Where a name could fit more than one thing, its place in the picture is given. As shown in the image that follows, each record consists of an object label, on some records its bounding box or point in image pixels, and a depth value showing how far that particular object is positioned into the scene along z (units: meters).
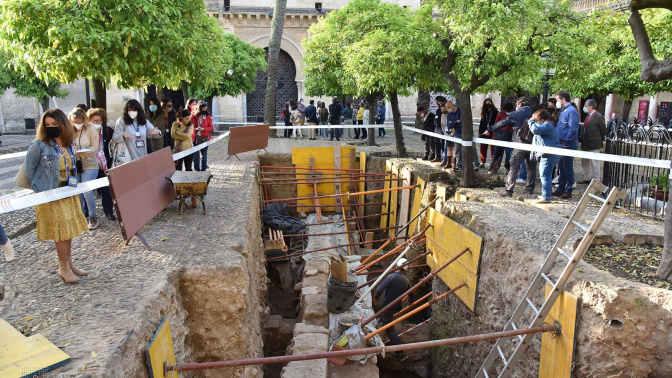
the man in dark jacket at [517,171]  7.62
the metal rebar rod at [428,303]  5.65
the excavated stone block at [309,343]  5.28
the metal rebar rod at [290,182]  10.36
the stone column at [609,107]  23.14
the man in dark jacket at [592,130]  8.20
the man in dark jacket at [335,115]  18.52
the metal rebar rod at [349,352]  3.37
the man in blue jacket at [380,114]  19.11
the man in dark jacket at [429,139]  11.80
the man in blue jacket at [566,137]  7.55
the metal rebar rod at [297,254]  9.05
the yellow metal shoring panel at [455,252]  5.71
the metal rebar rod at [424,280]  5.98
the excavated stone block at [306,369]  4.90
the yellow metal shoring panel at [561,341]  3.95
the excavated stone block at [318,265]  8.26
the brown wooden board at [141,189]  4.87
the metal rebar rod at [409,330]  7.25
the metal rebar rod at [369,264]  7.36
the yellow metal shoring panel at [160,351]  3.20
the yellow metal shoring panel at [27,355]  2.72
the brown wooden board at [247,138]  11.84
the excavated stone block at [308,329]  5.79
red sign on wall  23.27
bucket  6.79
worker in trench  7.15
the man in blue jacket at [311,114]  19.09
